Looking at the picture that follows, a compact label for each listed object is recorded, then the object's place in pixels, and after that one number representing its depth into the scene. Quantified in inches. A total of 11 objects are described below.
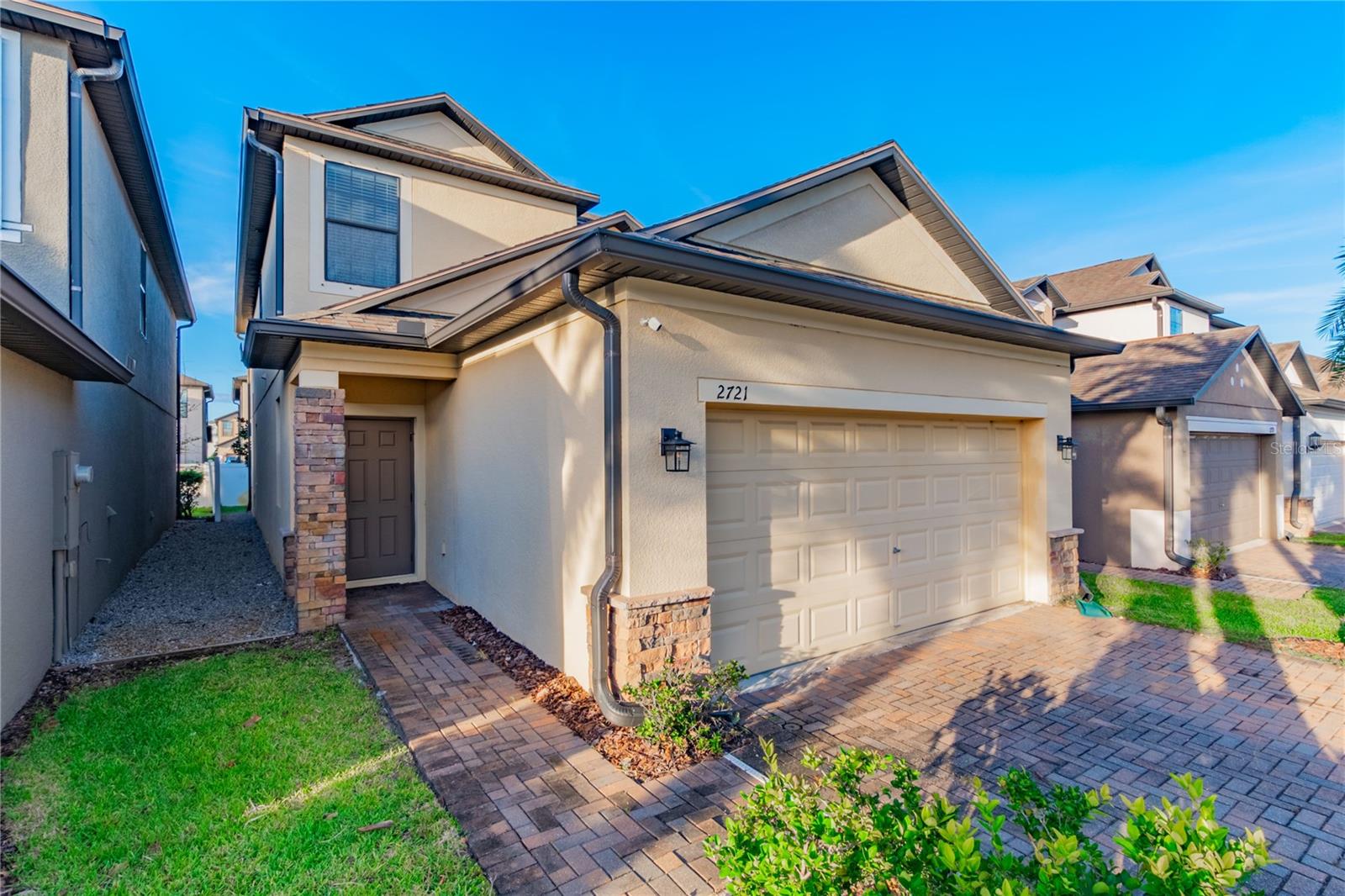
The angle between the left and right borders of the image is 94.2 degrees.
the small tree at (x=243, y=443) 928.3
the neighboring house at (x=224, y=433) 1723.7
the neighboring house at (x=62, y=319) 182.5
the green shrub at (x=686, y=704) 163.5
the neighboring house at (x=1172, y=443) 396.8
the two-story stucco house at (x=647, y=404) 187.6
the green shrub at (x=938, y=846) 68.8
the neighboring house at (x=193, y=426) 1362.0
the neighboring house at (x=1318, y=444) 571.8
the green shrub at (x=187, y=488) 741.4
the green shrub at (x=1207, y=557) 377.1
